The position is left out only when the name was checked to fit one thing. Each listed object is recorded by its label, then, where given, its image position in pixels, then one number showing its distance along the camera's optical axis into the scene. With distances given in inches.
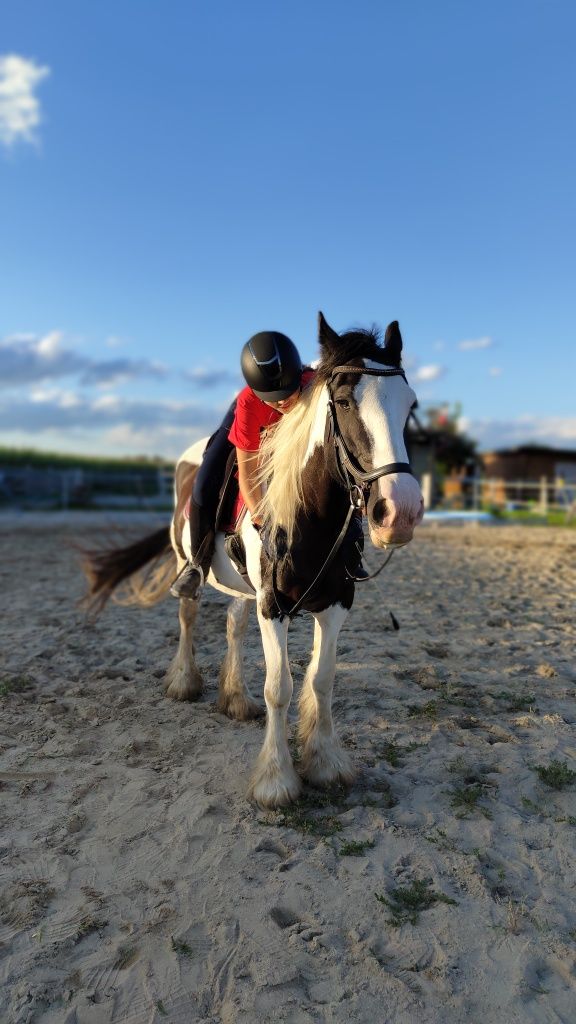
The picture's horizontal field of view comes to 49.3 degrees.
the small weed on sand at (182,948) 86.7
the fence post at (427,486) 850.2
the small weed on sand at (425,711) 156.8
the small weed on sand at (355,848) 105.4
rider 113.1
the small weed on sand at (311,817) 112.5
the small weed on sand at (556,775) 125.0
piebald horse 93.4
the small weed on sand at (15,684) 179.2
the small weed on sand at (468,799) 117.0
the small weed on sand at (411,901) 92.7
